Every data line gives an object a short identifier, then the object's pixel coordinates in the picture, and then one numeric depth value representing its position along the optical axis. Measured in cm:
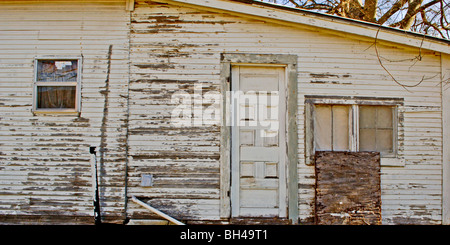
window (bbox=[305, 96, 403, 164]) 539
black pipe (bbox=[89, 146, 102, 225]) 502
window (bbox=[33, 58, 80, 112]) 544
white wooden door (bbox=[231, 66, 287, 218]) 535
